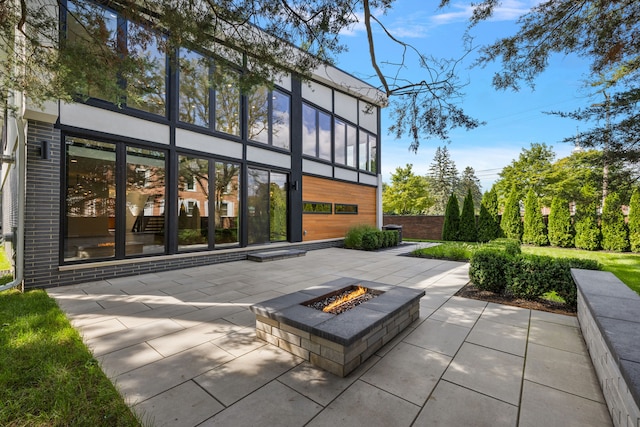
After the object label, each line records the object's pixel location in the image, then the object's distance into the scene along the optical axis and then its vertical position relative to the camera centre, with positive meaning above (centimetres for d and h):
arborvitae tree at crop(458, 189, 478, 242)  1384 -37
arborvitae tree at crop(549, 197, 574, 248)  1145 -39
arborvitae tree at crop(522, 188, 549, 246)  1227 -37
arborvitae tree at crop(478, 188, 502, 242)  1347 -16
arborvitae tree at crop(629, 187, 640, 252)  989 -29
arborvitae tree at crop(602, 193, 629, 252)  1013 -64
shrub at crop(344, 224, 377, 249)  1065 -84
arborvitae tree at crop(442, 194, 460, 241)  1420 -28
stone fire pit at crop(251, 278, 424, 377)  231 -101
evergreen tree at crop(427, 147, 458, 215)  4056 +579
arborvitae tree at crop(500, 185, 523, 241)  1290 -20
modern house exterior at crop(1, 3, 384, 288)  474 +91
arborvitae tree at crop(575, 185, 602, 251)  1071 -71
